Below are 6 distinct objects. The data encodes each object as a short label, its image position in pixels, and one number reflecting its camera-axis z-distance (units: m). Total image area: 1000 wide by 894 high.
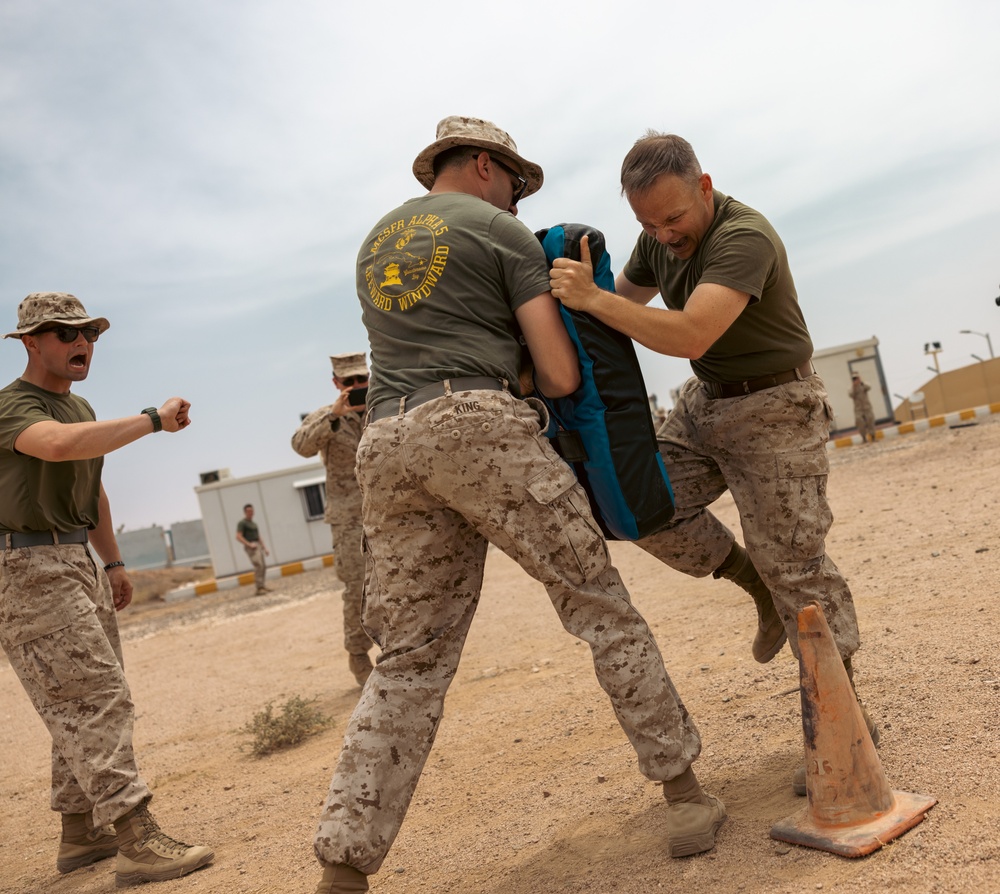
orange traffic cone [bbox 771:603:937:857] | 2.79
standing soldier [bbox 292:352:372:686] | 7.36
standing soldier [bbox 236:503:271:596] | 20.14
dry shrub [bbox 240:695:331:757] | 6.13
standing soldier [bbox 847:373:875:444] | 25.47
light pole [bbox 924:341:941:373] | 33.38
